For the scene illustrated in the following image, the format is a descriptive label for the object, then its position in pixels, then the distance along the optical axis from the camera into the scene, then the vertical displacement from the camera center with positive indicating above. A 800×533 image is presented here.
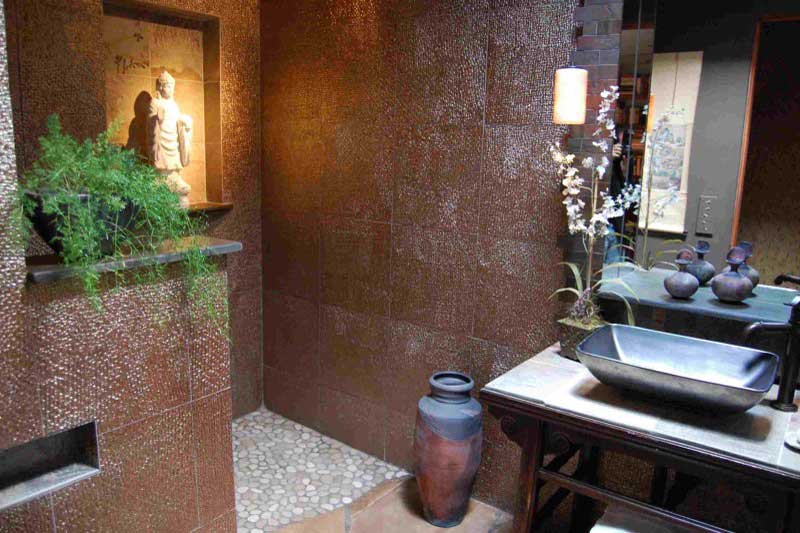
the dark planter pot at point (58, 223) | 1.68 -0.19
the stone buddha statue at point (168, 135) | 3.13 +0.12
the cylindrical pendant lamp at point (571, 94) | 2.33 +0.28
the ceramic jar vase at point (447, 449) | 2.67 -1.21
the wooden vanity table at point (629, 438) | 1.63 -0.74
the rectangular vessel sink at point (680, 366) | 1.73 -0.59
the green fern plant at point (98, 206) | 1.67 -0.13
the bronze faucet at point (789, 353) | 1.87 -0.53
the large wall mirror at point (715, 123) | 2.11 +0.18
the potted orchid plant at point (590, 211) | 2.35 -0.15
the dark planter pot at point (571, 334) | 2.31 -0.61
